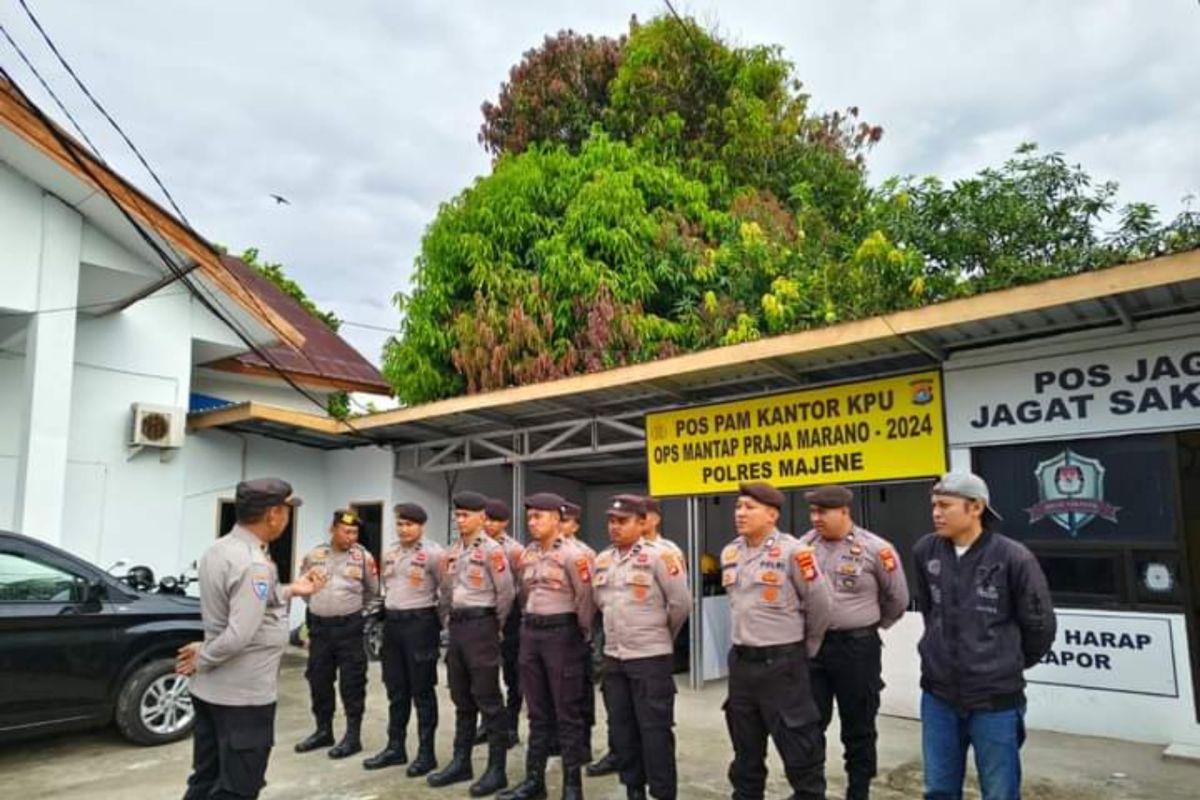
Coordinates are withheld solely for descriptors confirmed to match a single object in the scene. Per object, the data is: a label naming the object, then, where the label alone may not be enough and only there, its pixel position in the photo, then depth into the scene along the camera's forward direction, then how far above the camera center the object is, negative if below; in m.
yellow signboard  6.63 +0.79
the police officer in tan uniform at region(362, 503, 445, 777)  5.55 -0.64
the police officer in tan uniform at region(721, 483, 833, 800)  4.00 -0.51
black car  5.56 -0.73
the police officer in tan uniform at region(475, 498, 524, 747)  5.94 -0.72
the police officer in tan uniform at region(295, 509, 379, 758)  5.97 -0.64
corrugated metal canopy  5.30 +1.37
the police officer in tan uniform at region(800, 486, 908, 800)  4.73 -0.45
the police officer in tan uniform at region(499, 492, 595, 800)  4.79 -0.58
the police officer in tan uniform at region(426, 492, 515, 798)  5.09 -0.59
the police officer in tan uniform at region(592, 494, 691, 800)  4.37 -0.58
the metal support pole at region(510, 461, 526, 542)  9.86 +0.46
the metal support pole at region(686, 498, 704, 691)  8.11 -0.63
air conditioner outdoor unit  10.27 +1.30
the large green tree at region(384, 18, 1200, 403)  12.82 +4.78
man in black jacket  3.32 -0.41
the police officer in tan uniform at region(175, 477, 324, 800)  3.52 -0.48
